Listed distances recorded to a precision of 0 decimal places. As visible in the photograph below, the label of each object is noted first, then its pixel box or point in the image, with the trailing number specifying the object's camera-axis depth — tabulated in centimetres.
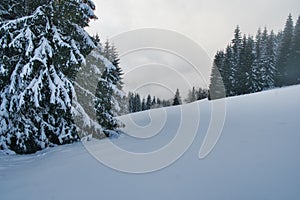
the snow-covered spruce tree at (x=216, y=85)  3297
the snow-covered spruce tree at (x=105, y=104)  959
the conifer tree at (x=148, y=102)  7425
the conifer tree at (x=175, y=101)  4669
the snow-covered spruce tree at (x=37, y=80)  711
